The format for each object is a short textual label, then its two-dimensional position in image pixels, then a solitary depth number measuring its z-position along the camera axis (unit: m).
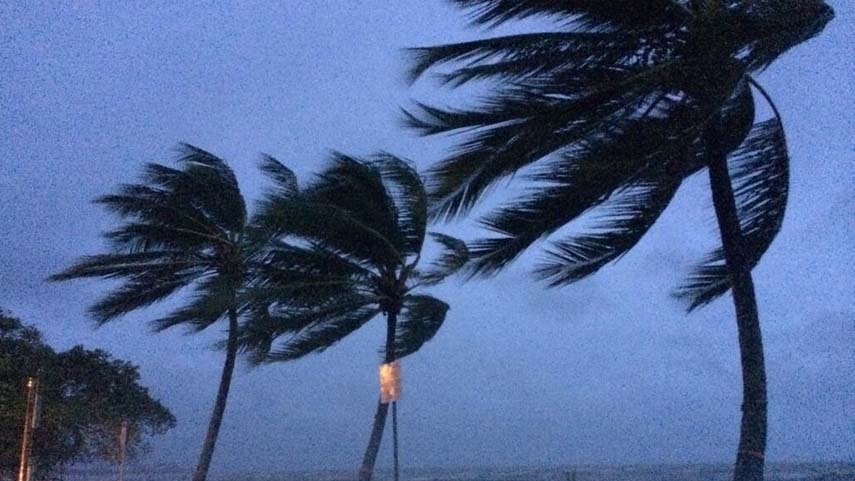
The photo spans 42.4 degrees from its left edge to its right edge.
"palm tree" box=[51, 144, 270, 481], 20.22
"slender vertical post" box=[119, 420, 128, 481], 19.08
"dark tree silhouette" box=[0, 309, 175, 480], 21.05
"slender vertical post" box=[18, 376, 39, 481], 17.71
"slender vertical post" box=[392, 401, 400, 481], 15.41
